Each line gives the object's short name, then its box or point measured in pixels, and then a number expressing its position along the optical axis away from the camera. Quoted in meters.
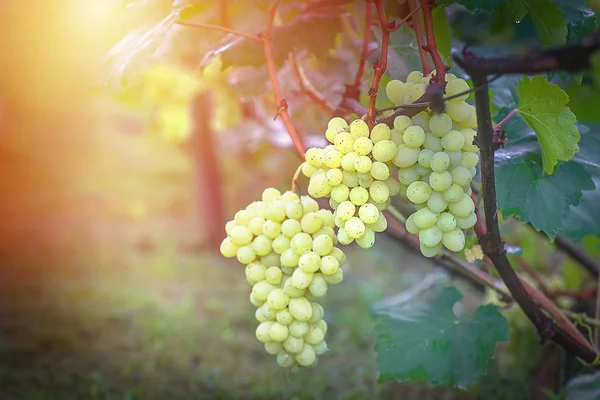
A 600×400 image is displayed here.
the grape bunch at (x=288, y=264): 0.84
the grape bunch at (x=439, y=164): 0.75
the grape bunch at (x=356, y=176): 0.76
